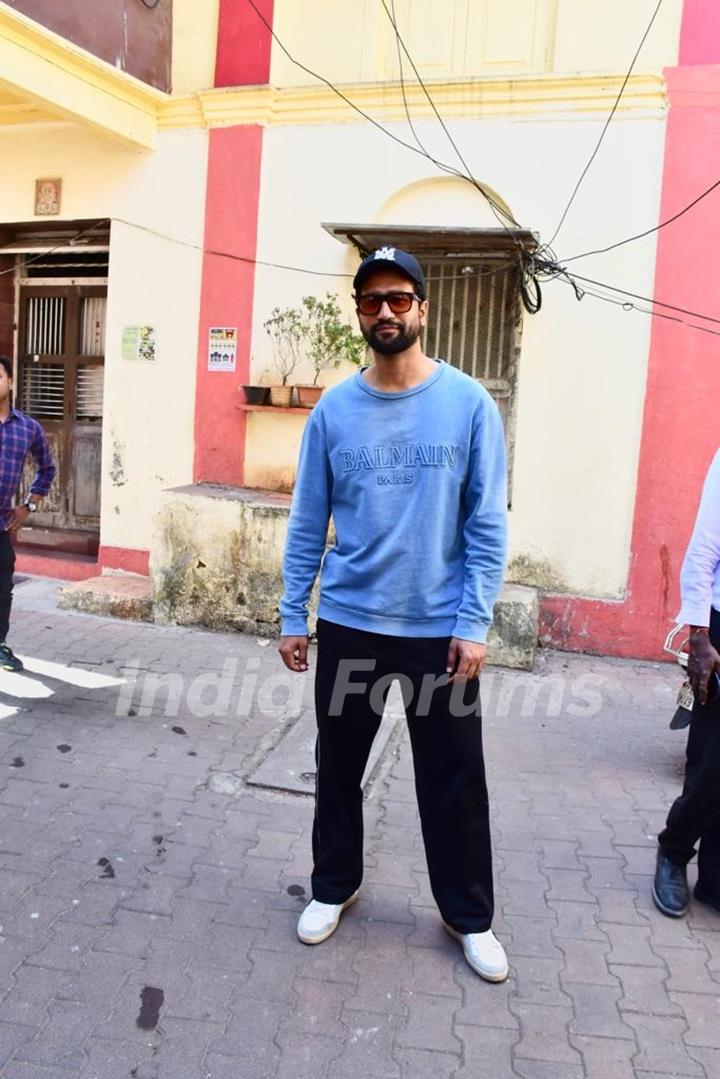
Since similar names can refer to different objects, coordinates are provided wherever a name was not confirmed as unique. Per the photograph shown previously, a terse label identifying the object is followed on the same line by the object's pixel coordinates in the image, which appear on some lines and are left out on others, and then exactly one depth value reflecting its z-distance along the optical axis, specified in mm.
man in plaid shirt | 5023
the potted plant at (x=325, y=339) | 6590
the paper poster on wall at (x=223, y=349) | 7016
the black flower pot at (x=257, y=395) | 6801
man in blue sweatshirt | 2539
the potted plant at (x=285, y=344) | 6730
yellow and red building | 6051
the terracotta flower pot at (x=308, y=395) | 6715
